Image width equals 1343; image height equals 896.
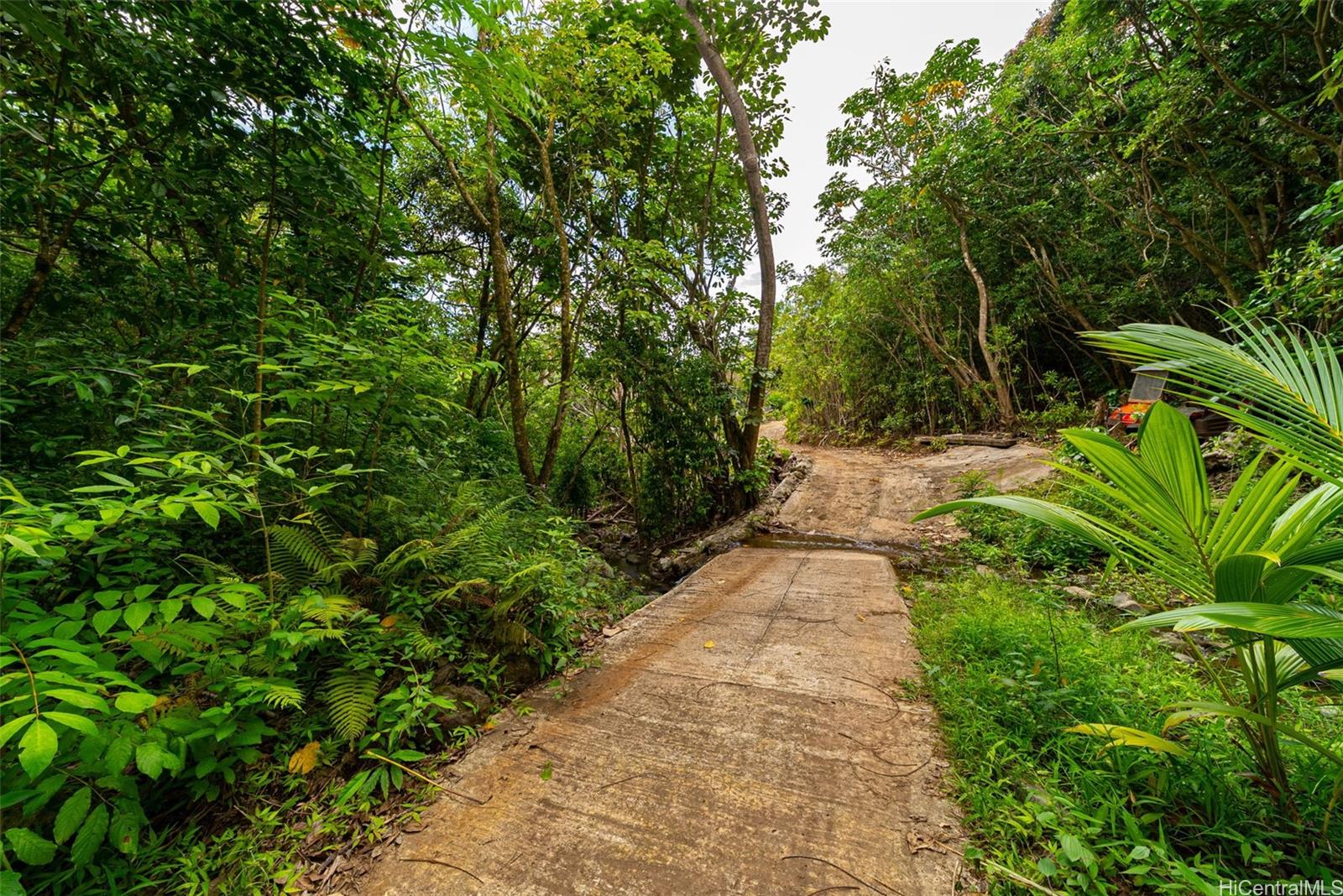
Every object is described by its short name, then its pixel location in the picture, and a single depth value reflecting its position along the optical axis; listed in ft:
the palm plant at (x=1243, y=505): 3.49
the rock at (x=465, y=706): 5.88
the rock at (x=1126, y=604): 9.04
